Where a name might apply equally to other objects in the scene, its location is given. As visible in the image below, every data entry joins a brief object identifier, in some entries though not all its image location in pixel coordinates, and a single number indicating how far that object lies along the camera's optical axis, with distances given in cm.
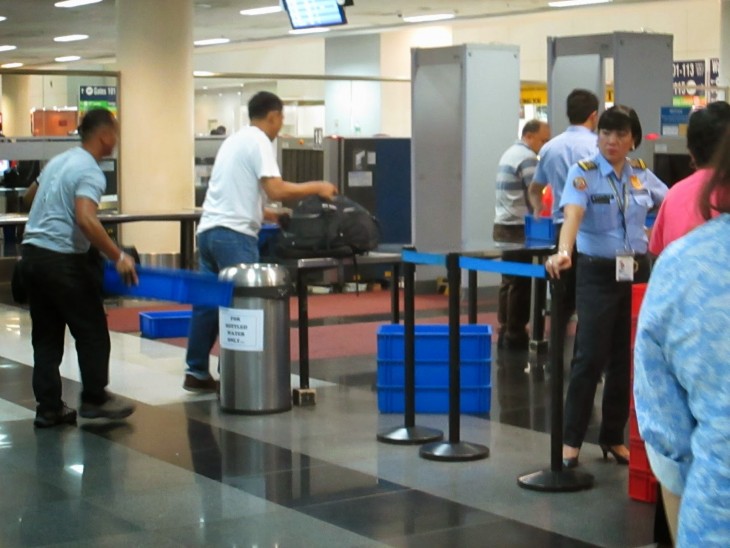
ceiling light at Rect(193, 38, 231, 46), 2645
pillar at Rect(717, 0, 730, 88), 1880
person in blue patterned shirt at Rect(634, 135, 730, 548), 187
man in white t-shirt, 709
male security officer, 798
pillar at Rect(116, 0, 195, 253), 1358
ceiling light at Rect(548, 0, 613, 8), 1889
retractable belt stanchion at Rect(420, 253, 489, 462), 573
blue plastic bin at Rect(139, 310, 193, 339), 990
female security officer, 542
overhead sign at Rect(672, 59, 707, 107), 2022
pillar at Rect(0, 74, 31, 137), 3216
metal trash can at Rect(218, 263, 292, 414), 680
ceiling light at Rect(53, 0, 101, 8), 1905
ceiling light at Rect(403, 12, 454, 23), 2130
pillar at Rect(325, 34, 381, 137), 2272
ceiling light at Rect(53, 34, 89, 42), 2561
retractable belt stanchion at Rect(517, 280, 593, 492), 526
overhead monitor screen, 1404
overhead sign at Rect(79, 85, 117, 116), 1645
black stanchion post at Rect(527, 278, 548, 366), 870
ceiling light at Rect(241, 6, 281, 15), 1997
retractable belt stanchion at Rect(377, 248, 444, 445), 604
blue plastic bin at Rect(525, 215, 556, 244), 782
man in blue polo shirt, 629
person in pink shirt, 431
